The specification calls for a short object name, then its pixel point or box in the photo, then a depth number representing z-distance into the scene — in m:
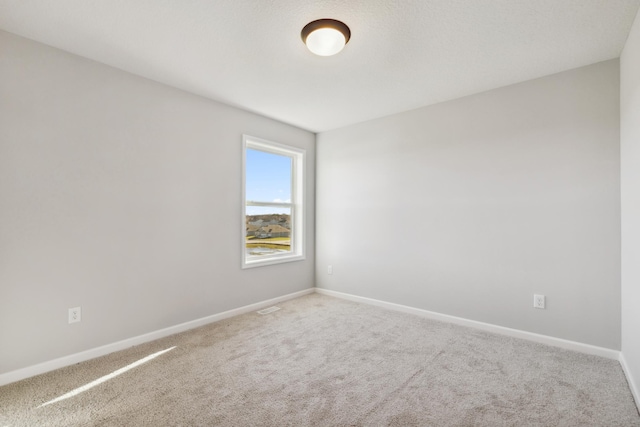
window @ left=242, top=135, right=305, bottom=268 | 3.87
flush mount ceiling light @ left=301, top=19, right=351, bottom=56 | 1.97
